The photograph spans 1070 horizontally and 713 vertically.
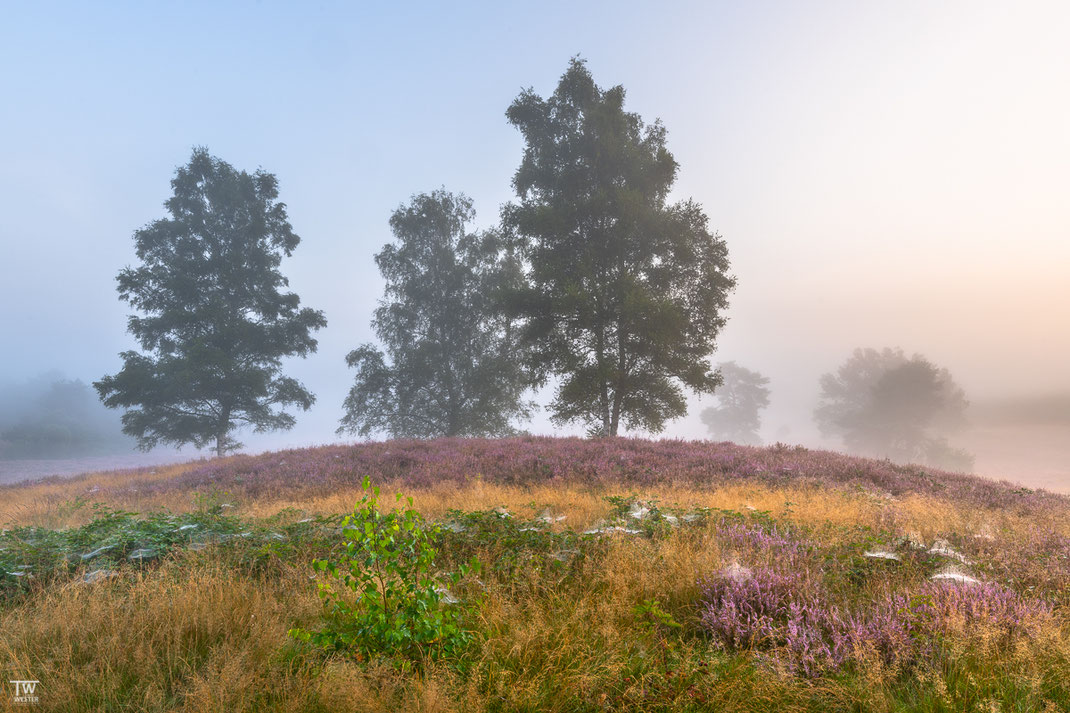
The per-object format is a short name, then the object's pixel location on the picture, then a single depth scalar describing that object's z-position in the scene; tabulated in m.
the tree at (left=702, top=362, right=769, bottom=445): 58.91
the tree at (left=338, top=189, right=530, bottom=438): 23.92
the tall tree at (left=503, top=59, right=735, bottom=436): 16.59
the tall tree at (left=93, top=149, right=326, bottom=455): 20.05
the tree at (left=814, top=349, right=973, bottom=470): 41.84
